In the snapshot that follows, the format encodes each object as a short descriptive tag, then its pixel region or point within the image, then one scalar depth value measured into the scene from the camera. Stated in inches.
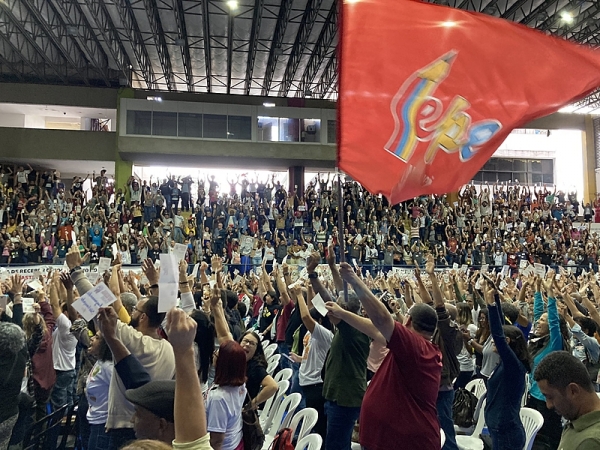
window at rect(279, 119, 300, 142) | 1069.1
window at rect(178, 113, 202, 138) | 1033.5
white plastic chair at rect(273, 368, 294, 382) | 225.9
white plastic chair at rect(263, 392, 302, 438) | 173.3
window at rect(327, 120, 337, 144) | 1077.1
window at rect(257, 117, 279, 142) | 1063.6
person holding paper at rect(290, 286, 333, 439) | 203.2
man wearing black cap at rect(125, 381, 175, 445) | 80.7
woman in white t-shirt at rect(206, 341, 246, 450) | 116.6
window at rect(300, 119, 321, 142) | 1073.5
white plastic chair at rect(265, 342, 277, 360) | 267.4
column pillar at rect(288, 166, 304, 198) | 1117.7
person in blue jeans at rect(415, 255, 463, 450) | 175.5
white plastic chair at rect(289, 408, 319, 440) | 156.1
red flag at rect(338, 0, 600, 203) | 136.4
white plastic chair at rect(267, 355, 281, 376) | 244.8
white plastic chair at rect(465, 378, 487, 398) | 225.5
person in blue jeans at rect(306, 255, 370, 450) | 166.9
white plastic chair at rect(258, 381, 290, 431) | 191.3
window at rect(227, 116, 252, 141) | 1050.1
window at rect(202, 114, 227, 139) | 1043.3
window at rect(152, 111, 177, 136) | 1022.4
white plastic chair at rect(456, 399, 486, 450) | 181.9
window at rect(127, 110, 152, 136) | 1009.5
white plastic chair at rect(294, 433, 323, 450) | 135.6
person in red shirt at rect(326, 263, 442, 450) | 116.5
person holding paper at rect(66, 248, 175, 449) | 121.7
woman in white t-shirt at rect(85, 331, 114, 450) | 135.5
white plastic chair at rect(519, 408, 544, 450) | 163.5
